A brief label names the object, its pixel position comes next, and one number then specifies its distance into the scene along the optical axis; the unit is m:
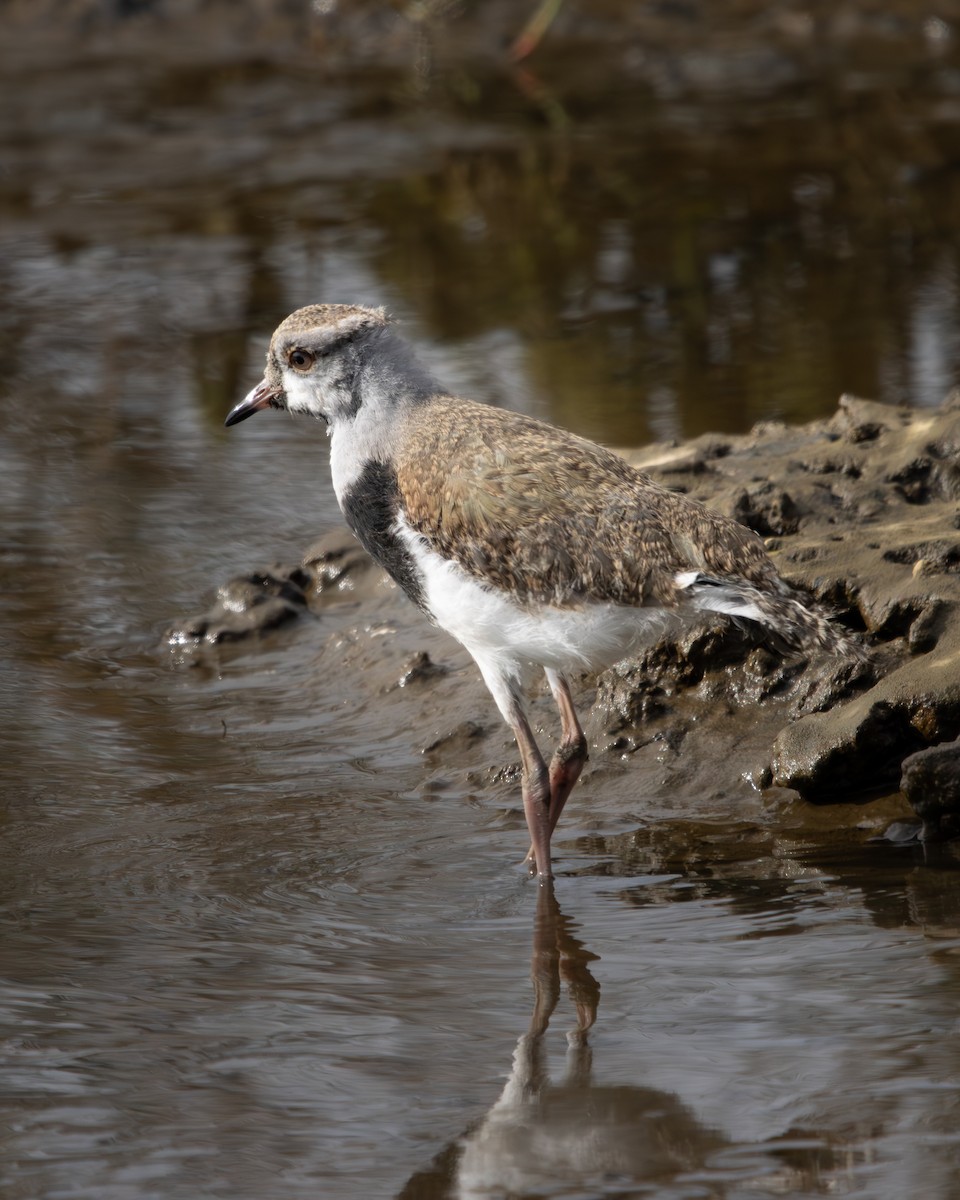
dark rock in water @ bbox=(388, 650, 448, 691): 14.11
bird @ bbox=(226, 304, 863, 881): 10.65
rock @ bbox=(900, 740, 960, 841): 10.77
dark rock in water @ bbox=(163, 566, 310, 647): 15.41
